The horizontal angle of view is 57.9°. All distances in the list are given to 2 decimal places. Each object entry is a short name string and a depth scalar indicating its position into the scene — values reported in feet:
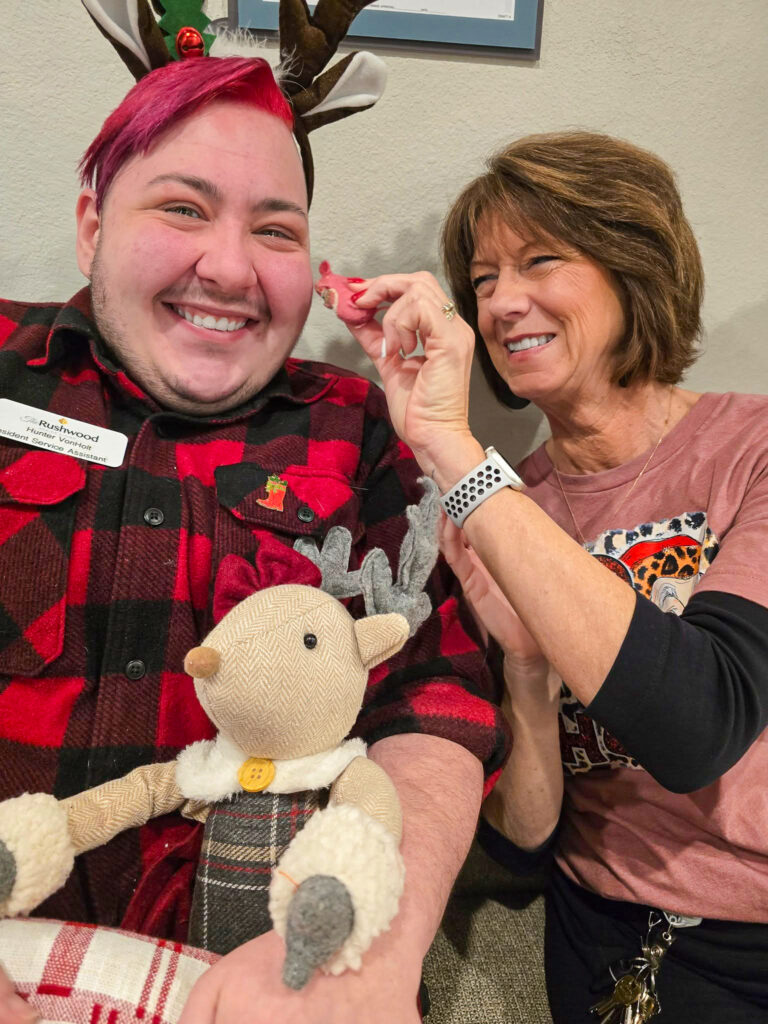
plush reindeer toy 2.01
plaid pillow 1.94
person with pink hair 2.70
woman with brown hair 2.66
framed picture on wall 4.20
